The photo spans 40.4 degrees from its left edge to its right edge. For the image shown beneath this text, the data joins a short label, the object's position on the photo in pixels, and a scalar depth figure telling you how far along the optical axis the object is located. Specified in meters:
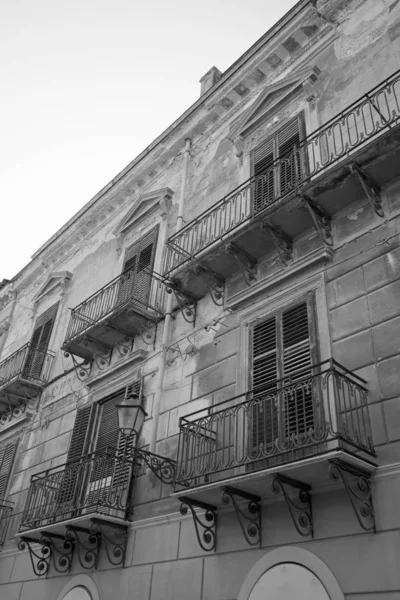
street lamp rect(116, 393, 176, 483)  8.20
